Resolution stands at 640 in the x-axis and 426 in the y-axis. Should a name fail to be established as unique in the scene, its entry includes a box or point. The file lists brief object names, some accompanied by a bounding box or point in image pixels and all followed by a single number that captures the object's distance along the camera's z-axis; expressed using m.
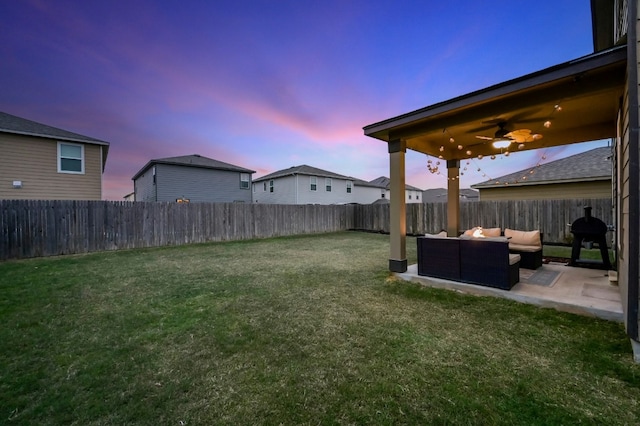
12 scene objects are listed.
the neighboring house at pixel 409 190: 28.95
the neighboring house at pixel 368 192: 25.64
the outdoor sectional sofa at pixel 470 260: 3.77
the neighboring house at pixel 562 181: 9.88
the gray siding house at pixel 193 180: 15.72
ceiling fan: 4.45
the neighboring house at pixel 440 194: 29.47
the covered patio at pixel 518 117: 3.01
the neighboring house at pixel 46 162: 8.97
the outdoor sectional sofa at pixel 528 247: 5.00
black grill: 4.81
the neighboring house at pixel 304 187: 20.05
